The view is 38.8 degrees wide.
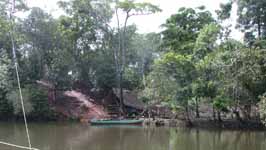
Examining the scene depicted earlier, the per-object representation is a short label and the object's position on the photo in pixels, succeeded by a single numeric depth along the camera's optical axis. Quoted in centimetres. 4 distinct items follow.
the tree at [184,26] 2450
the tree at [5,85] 2088
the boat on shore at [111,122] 2116
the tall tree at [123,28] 2444
